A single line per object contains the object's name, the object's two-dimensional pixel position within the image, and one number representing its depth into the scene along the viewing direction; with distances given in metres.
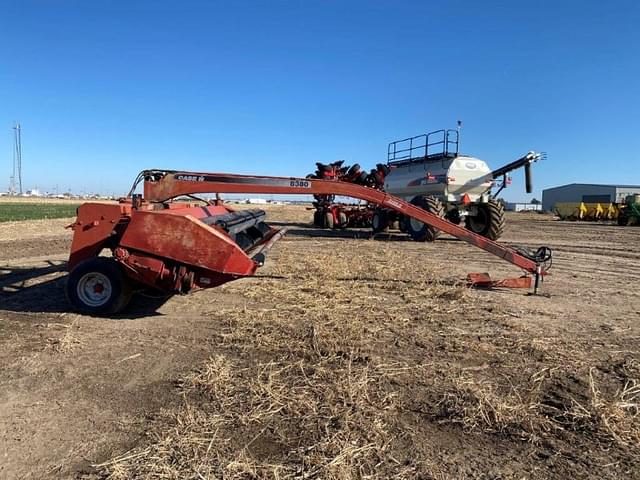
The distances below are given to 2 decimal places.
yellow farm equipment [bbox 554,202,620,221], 33.84
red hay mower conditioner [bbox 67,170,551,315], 4.77
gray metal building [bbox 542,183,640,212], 58.91
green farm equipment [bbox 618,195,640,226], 27.51
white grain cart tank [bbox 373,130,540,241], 13.64
